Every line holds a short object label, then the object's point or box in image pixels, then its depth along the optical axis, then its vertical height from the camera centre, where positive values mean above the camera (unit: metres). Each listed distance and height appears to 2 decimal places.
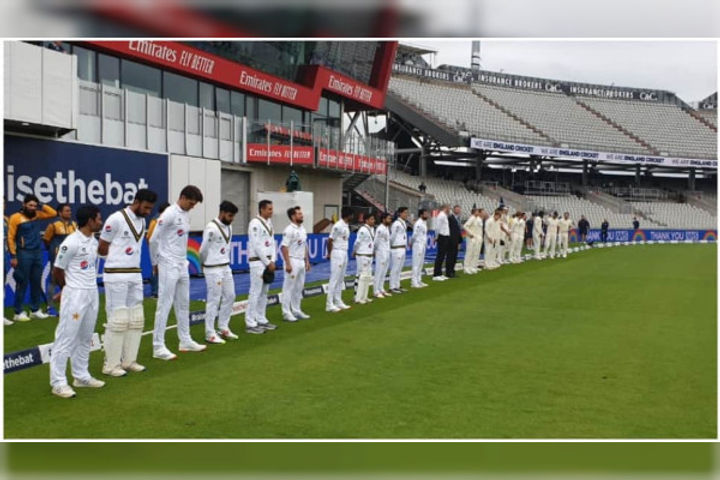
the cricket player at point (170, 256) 7.94 -0.17
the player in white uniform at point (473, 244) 19.67 -0.07
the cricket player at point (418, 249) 15.87 -0.17
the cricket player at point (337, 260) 11.98 -0.32
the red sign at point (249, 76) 19.34 +5.55
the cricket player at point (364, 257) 13.05 -0.29
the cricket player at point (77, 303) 6.45 -0.57
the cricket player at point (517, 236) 23.22 +0.18
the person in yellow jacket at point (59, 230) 10.38 +0.18
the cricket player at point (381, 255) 14.07 -0.28
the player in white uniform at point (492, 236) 20.75 +0.16
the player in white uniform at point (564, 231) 26.62 +0.40
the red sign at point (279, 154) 24.25 +3.12
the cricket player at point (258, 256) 9.83 -0.20
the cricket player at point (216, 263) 8.88 -0.28
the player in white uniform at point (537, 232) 24.95 +0.34
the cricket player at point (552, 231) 25.86 +0.39
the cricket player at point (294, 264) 10.68 -0.35
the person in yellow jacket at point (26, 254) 10.38 -0.19
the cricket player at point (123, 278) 7.10 -0.38
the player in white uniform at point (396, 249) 14.73 -0.16
